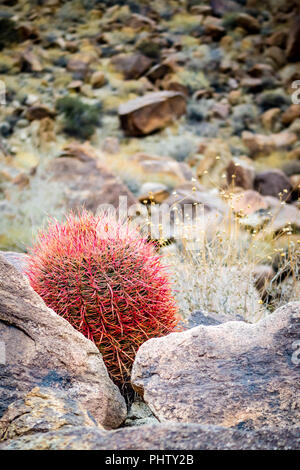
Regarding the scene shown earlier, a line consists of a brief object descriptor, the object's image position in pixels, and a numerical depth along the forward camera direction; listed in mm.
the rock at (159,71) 16797
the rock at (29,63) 16250
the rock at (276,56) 18344
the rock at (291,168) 13406
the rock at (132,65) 16844
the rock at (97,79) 16219
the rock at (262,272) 5228
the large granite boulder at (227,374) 1879
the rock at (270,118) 15891
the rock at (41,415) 1582
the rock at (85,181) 6613
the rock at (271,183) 11125
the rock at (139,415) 2436
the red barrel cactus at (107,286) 2387
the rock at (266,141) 14547
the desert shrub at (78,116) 14141
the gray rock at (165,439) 1179
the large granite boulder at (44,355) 1938
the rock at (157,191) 9305
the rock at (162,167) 10969
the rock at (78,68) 16406
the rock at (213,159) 12727
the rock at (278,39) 18594
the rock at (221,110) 15993
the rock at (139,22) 18922
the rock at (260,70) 17578
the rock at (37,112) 14141
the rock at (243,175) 10169
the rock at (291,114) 15531
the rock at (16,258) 3377
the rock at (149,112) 13977
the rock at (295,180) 11775
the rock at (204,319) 3100
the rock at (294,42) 17536
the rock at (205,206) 6455
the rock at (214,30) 18688
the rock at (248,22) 19078
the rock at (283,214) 7538
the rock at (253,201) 8188
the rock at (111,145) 13531
